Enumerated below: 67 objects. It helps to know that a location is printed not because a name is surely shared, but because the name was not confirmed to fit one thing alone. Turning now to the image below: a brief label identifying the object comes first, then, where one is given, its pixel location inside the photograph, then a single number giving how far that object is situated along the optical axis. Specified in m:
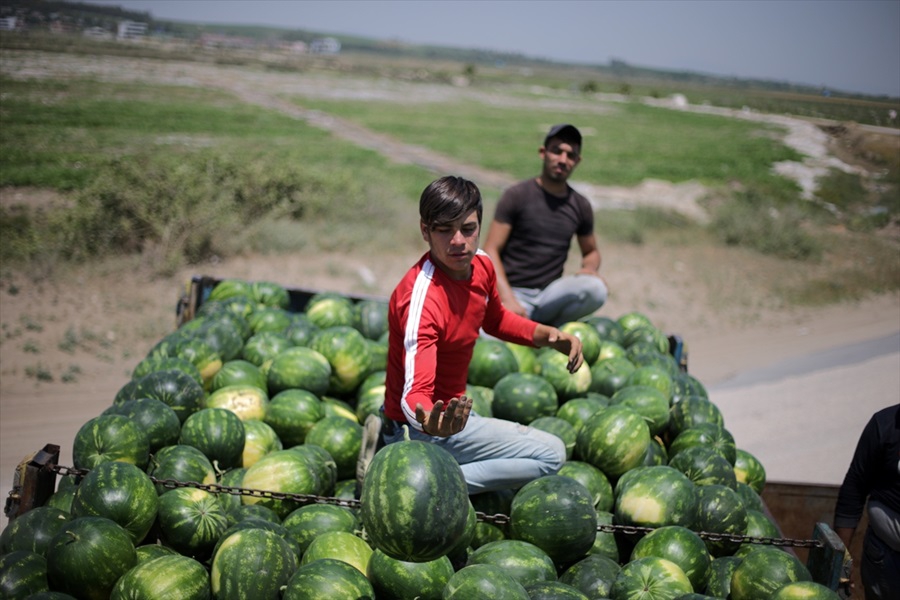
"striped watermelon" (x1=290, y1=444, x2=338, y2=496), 3.69
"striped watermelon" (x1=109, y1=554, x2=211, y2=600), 2.63
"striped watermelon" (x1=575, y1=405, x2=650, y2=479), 3.76
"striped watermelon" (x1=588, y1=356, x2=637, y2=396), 4.66
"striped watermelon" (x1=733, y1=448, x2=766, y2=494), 4.20
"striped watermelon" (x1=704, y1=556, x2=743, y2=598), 3.17
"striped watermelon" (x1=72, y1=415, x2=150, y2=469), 3.41
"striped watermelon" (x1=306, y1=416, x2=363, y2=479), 3.92
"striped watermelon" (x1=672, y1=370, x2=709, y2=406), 4.56
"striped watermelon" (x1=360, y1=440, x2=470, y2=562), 2.48
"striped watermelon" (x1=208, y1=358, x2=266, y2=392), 4.44
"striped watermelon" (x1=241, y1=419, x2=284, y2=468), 3.90
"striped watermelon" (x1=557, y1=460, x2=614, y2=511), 3.65
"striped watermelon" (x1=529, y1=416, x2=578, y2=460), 4.00
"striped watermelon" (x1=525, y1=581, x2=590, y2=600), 2.73
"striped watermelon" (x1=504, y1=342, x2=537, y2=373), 4.81
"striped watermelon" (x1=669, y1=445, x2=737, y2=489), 3.75
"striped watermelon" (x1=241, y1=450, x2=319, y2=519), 3.47
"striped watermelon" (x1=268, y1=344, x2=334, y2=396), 4.37
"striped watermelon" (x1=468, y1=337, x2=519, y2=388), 4.60
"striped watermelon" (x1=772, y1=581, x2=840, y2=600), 2.73
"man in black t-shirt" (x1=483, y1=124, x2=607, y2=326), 5.39
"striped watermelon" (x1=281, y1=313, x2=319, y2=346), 4.96
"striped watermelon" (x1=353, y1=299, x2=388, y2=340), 5.29
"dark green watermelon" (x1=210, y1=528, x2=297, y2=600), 2.71
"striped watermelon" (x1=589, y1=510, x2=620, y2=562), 3.36
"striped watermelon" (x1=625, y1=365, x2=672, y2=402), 4.50
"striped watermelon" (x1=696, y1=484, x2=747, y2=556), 3.46
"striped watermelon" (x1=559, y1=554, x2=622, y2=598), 3.01
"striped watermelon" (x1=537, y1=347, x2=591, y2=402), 4.57
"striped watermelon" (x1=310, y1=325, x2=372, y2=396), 4.60
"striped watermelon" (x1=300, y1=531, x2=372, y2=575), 3.00
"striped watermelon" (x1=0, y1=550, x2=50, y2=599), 2.63
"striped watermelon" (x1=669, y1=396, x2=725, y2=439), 4.30
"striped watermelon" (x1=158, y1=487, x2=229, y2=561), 3.10
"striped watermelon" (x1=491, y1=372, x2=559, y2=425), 4.25
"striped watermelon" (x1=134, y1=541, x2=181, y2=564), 2.93
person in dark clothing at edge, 3.43
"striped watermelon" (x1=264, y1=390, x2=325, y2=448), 4.13
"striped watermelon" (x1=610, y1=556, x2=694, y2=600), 2.85
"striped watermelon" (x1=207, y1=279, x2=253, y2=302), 5.83
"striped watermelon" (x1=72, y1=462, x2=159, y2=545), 2.98
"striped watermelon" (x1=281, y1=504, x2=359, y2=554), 3.23
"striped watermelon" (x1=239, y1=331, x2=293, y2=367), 4.79
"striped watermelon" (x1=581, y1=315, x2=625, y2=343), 5.46
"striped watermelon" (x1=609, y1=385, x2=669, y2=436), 4.18
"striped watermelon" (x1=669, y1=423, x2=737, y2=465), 4.06
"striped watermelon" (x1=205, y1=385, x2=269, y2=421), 4.18
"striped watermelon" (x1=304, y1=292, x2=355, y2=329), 5.39
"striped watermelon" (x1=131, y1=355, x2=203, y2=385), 4.25
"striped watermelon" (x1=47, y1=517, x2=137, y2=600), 2.68
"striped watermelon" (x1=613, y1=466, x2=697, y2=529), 3.35
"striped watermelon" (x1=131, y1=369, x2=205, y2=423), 3.94
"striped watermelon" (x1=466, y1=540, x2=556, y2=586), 2.95
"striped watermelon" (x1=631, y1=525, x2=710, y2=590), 3.10
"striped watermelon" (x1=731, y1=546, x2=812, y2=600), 2.98
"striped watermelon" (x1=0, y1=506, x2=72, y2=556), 2.96
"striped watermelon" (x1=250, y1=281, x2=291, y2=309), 5.86
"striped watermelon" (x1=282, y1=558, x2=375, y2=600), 2.63
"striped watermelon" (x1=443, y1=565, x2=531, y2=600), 2.52
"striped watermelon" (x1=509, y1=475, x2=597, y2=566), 3.14
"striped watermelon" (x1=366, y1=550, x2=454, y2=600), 2.80
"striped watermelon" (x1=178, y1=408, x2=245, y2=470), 3.71
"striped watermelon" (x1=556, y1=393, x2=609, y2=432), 4.25
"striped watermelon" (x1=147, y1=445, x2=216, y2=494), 3.43
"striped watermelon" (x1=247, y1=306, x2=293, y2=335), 5.25
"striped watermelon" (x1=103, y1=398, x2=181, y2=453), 3.67
